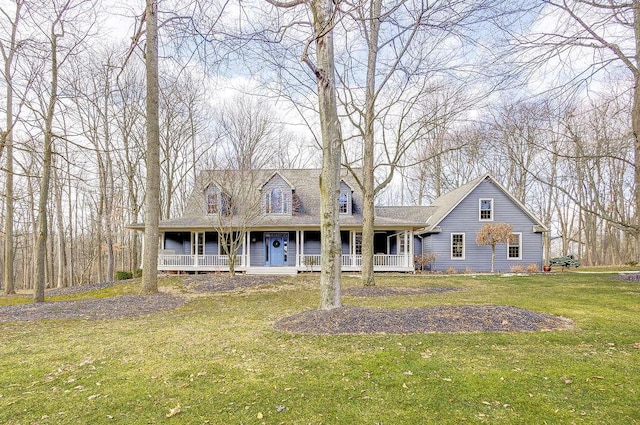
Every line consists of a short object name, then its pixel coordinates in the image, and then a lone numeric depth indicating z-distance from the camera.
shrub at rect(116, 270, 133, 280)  18.02
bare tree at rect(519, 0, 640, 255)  6.05
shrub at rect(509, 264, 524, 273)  19.48
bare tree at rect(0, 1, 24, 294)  10.21
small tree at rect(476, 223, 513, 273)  18.41
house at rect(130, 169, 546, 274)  18.66
